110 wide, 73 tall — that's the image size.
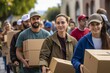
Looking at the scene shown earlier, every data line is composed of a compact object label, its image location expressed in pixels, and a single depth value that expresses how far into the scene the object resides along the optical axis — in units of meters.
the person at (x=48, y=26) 13.56
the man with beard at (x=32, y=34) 8.34
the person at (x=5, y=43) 14.14
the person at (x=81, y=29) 9.91
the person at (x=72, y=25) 17.00
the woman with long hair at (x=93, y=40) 6.02
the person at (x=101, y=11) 8.92
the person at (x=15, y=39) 9.07
